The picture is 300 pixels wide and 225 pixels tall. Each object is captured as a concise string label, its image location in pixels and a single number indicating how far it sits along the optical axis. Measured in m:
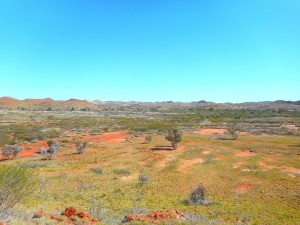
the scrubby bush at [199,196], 17.22
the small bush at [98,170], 24.56
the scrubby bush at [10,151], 30.61
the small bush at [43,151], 32.88
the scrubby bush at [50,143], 35.89
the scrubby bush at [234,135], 45.27
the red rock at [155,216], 12.27
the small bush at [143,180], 21.30
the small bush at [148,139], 41.78
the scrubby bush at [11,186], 11.20
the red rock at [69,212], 12.74
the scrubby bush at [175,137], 36.09
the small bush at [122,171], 24.66
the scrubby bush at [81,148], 33.81
